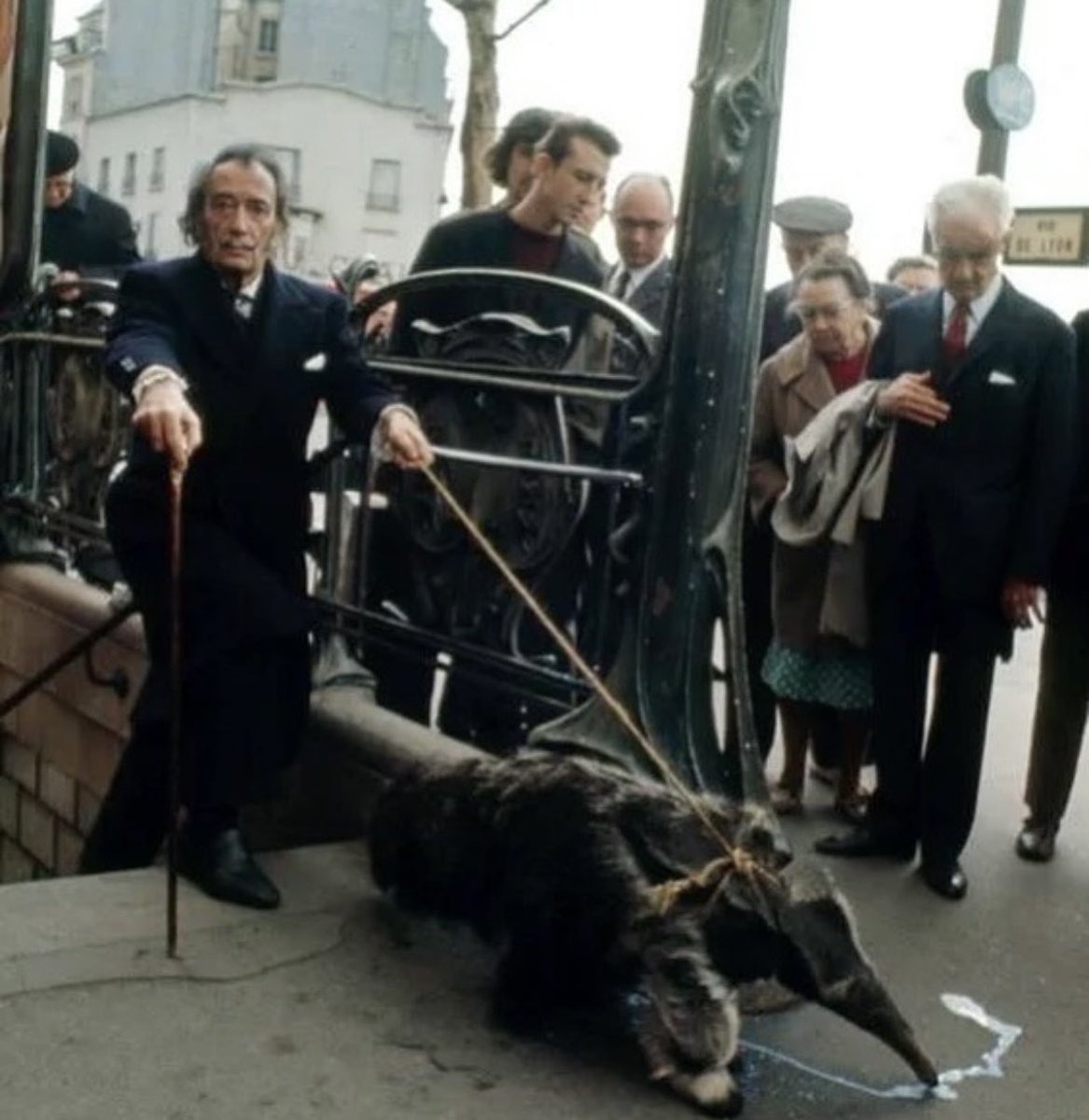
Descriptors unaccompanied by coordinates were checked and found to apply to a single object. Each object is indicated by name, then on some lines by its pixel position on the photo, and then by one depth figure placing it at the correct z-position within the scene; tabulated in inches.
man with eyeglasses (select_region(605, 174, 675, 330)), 251.8
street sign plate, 436.8
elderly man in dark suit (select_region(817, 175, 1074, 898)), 197.9
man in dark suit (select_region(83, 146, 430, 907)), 178.5
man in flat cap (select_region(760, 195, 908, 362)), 258.8
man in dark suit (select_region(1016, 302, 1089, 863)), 220.5
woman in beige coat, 226.1
